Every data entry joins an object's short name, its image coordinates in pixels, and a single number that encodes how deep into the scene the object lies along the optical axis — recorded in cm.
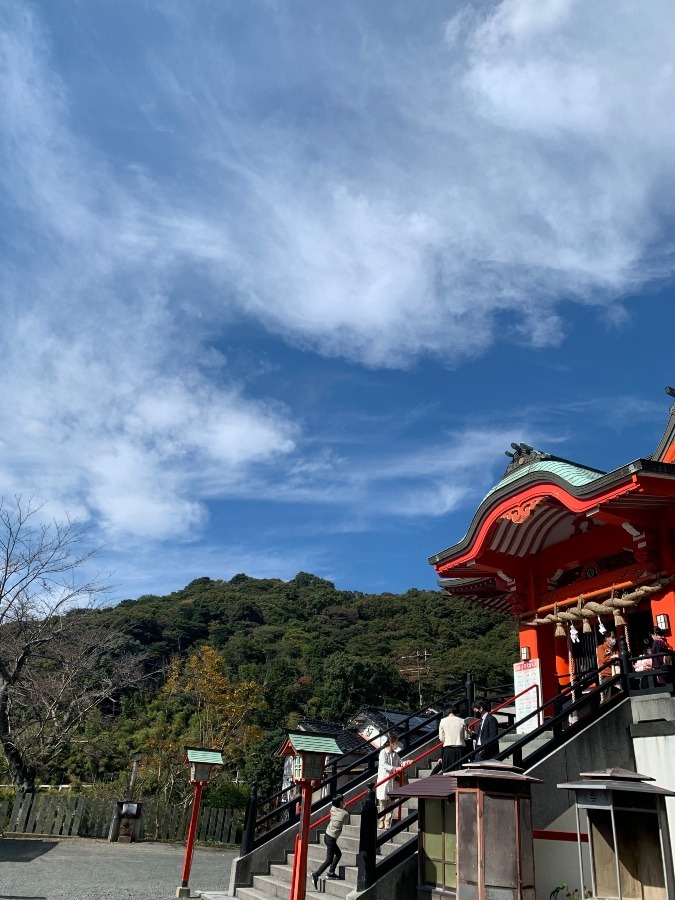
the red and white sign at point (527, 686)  1259
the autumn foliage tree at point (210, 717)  2402
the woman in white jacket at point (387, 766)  1101
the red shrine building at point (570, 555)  1041
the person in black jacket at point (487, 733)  898
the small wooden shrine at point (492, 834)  664
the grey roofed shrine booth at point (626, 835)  658
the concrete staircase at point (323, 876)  877
